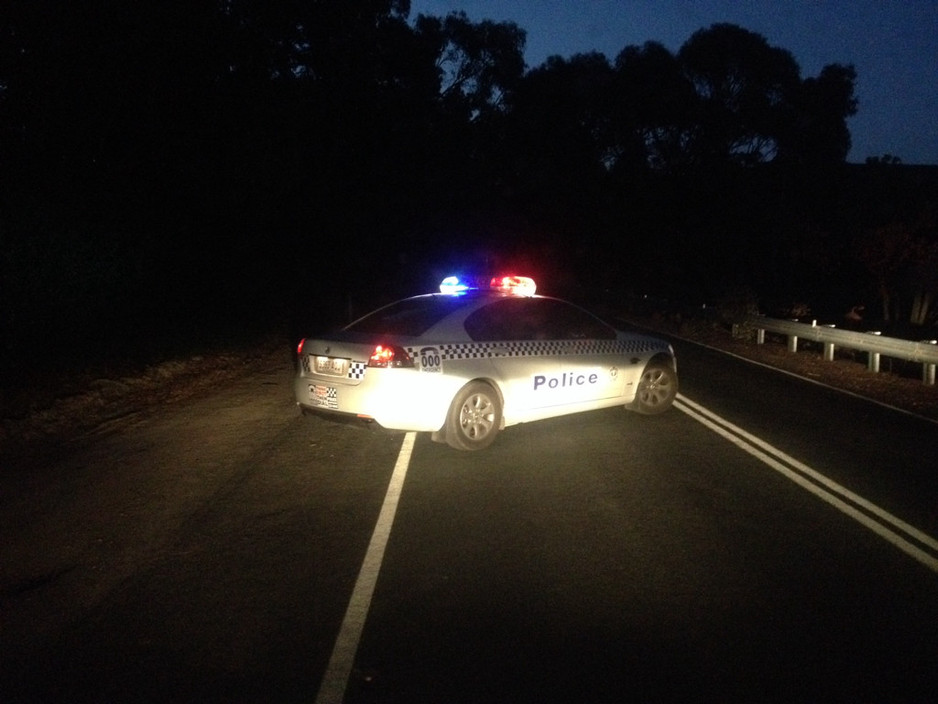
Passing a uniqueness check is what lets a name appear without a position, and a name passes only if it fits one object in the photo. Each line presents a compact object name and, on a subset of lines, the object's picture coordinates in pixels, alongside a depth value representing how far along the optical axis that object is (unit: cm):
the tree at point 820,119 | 3591
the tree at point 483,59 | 4800
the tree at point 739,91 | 3641
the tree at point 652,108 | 3775
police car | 758
